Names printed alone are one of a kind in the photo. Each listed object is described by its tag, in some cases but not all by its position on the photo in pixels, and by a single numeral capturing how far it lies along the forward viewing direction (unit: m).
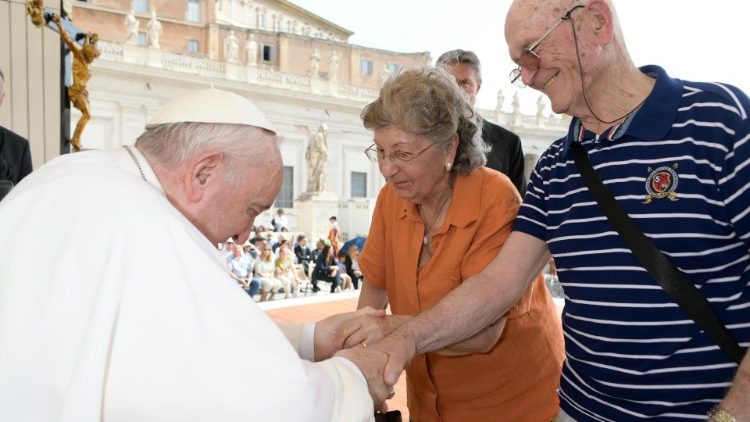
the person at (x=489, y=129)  3.38
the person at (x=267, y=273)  10.86
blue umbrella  13.38
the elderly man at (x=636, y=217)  1.33
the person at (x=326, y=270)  12.80
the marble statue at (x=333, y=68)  31.77
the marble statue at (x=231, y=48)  28.77
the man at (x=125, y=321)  1.10
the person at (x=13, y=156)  3.43
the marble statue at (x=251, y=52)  29.16
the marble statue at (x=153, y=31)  26.29
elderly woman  1.93
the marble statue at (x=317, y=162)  23.91
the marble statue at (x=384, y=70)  36.31
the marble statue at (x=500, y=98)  39.31
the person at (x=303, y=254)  14.96
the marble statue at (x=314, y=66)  31.27
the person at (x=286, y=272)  11.48
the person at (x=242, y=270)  10.55
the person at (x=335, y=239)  14.69
